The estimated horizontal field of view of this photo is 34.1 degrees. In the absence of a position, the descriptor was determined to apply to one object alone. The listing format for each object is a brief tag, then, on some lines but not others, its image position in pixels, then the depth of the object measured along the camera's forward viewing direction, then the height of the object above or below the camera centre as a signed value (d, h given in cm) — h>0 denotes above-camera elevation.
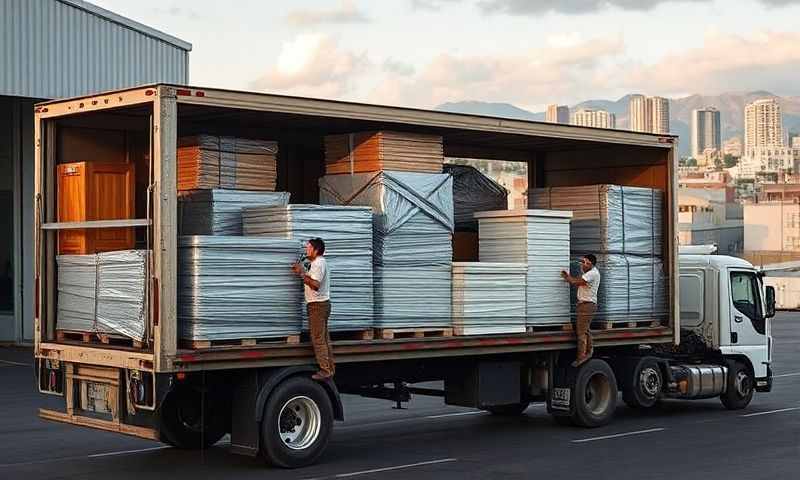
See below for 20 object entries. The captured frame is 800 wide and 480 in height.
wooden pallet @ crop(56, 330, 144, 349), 1227 -95
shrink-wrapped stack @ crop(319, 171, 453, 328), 1345 +1
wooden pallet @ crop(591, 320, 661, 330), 1622 -109
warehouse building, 2580 +355
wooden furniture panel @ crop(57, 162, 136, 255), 1288 +40
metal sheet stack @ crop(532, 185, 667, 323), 1631 -3
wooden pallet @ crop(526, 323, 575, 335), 1550 -106
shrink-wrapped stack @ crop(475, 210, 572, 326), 1501 -11
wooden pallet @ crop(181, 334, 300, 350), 1176 -94
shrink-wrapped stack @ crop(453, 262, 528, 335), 1412 -64
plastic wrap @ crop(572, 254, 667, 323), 1625 -63
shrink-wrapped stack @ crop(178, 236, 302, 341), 1180 -44
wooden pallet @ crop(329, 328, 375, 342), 1327 -97
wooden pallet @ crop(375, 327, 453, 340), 1335 -97
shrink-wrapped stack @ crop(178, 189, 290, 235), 1278 +30
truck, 1176 -110
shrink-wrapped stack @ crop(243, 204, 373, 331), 1273 +2
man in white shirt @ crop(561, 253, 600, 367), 1551 -83
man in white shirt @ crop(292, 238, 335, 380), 1240 -60
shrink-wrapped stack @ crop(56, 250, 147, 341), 1191 -49
